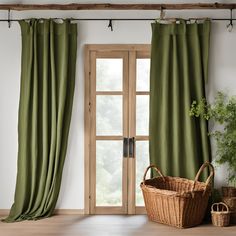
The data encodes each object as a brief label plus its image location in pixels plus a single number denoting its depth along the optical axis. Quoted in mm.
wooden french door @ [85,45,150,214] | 5578
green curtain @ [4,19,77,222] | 5426
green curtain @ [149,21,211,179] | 5430
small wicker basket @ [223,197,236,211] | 5211
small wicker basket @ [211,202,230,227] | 5090
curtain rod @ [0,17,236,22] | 5497
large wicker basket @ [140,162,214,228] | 4939
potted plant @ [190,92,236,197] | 5188
